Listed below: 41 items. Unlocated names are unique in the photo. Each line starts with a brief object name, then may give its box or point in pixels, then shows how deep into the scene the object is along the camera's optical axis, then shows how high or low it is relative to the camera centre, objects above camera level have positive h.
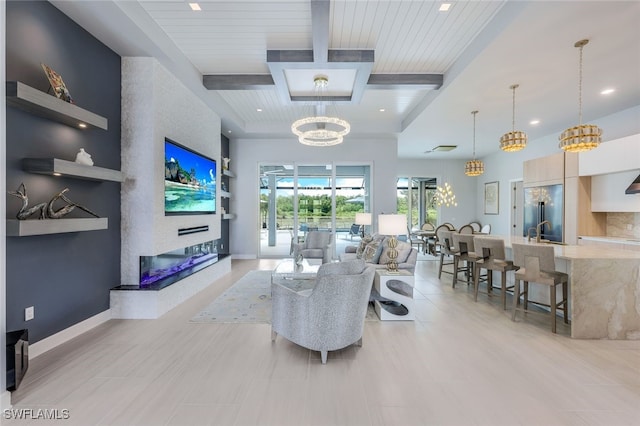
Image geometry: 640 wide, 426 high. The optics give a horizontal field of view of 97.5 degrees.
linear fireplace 3.77 -0.87
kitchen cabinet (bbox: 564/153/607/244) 5.43 -0.05
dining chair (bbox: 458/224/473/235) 7.05 -0.47
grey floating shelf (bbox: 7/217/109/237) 2.24 -0.14
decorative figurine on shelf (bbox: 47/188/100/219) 2.57 +0.03
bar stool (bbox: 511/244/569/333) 3.19 -0.71
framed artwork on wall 9.06 +0.47
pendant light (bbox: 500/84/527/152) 4.26 +1.09
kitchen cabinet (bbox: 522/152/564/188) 5.84 +0.90
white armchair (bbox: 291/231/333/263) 6.06 -0.79
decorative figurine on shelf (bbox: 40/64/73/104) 2.57 +1.18
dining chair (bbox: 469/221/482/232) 9.89 -0.49
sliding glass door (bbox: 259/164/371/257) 7.96 +0.31
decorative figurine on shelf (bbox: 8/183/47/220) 2.31 +0.04
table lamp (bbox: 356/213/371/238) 6.54 -0.18
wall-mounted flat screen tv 4.01 +0.48
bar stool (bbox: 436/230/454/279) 5.35 -0.61
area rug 3.53 -1.35
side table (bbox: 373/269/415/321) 3.54 -1.03
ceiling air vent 8.23 +1.90
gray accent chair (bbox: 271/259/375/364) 2.47 -0.89
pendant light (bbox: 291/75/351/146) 4.45 +1.43
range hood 4.48 +0.39
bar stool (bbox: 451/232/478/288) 4.75 -0.68
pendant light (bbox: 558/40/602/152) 3.37 +0.89
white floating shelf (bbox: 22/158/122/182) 2.46 +0.40
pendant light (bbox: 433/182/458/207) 9.96 +0.51
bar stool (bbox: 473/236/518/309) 3.92 -0.70
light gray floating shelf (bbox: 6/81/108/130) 2.21 +0.92
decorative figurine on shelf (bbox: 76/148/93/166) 2.88 +0.55
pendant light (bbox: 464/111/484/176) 5.91 +0.92
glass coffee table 3.87 -0.88
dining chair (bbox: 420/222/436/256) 8.41 -0.84
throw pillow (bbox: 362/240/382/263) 4.28 -0.66
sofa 3.99 -0.66
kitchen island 3.00 -0.94
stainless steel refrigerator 5.77 +0.07
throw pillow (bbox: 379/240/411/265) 4.03 -0.62
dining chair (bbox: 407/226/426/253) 8.55 -0.88
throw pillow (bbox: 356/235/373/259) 5.17 -0.65
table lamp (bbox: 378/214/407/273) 3.63 -0.22
